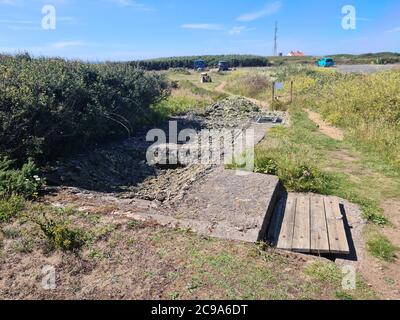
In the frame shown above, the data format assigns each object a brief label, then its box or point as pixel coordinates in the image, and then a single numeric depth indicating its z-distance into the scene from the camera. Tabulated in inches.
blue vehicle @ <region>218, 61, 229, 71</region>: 1958.7
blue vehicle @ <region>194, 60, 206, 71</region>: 2192.4
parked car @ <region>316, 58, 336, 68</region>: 1861.5
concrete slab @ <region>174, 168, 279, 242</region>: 188.7
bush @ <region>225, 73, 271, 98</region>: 929.7
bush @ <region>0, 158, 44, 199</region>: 215.3
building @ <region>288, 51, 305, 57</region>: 3345.2
